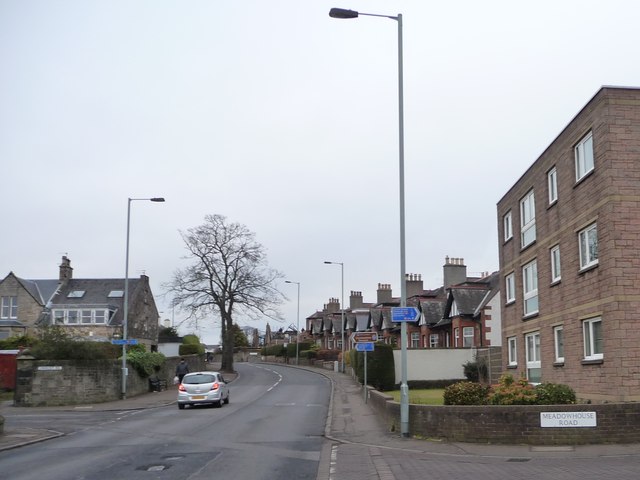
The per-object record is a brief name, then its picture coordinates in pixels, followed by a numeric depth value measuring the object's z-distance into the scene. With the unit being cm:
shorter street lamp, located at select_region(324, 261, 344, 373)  5535
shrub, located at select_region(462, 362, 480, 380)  3972
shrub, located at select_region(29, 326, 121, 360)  3212
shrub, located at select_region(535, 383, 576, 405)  1503
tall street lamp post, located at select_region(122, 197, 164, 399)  3359
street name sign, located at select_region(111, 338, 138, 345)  3189
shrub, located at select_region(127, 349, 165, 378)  3666
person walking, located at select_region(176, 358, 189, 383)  3768
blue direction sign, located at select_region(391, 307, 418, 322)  1614
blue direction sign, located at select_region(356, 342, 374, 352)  2856
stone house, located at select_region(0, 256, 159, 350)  5703
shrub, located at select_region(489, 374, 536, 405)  1510
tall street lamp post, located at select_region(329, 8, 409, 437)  1576
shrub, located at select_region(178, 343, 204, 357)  6456
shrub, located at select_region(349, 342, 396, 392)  3888
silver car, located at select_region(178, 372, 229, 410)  2786
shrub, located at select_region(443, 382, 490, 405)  1566
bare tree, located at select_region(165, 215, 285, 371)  6019
